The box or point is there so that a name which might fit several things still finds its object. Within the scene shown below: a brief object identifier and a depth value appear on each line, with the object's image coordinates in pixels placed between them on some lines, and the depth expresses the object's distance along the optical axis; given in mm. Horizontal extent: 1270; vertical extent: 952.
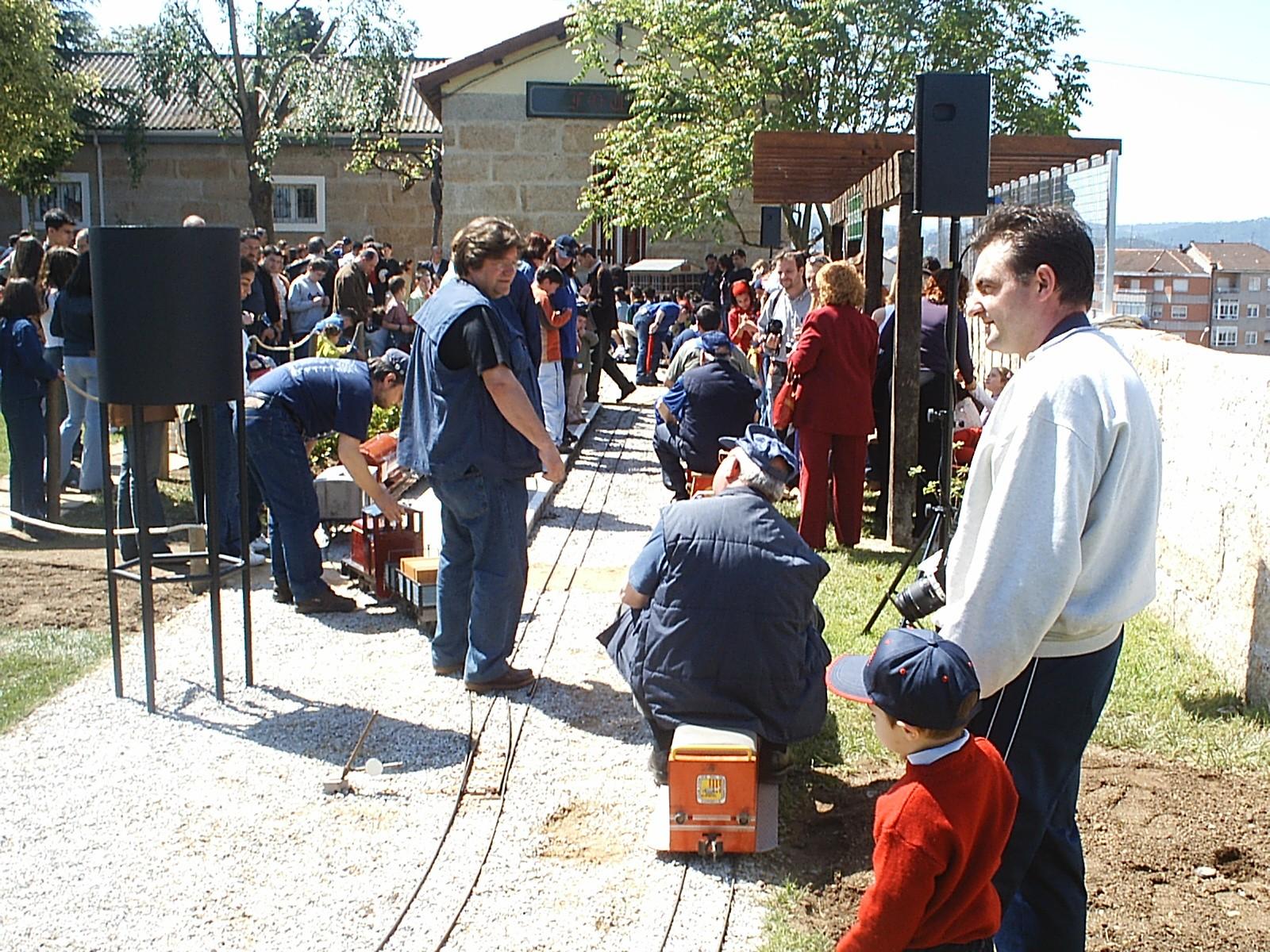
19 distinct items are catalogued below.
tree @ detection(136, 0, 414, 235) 28844
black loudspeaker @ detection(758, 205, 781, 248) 19469
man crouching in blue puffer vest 4742
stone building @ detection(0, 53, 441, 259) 30922
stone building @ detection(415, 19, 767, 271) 28094
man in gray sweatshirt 2779
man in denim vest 5688
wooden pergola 8727
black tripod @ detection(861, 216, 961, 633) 6117
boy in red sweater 2697
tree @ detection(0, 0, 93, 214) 22188
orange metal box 4469
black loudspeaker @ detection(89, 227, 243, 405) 5496
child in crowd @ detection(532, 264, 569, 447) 11742
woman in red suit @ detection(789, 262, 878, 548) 8500
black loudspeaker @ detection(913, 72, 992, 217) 6777
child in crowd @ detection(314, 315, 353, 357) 11484
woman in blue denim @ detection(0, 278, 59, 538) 9203
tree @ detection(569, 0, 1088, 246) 22359
